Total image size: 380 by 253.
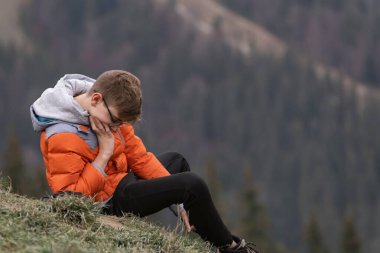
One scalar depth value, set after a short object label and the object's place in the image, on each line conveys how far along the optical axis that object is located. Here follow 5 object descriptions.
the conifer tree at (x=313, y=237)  53.17
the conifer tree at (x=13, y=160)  49.28
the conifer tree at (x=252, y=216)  57.97
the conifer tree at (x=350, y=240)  50.19
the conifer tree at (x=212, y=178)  57.36
